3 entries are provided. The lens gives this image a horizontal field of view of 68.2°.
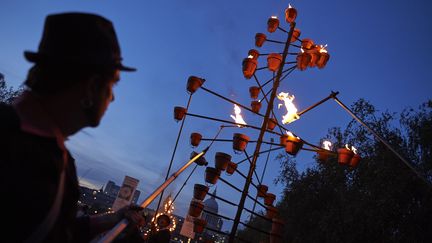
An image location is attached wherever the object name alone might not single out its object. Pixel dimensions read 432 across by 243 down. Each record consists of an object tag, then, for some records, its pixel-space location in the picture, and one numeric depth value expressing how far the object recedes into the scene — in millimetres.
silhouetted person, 1328
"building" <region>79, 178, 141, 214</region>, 178625
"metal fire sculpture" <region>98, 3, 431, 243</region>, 5996
